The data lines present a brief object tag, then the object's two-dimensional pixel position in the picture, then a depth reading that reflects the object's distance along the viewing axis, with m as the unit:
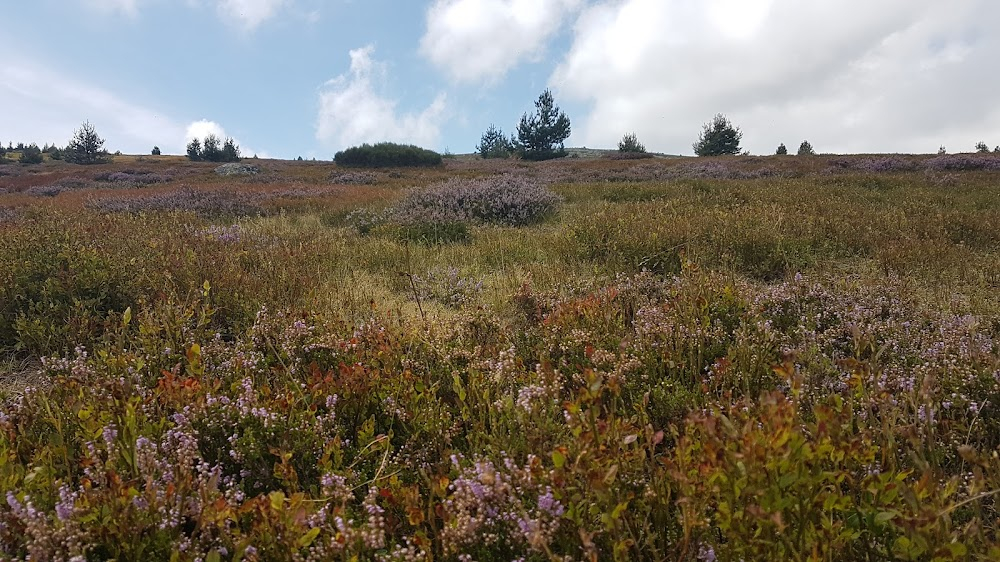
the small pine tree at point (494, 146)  56.43
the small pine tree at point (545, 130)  55.56
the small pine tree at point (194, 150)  49.28
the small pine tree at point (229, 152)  48.41
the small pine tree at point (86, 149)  43.97
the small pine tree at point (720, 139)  44.28
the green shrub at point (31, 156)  42.09
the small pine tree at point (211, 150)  48.38
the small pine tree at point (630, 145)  52.81
